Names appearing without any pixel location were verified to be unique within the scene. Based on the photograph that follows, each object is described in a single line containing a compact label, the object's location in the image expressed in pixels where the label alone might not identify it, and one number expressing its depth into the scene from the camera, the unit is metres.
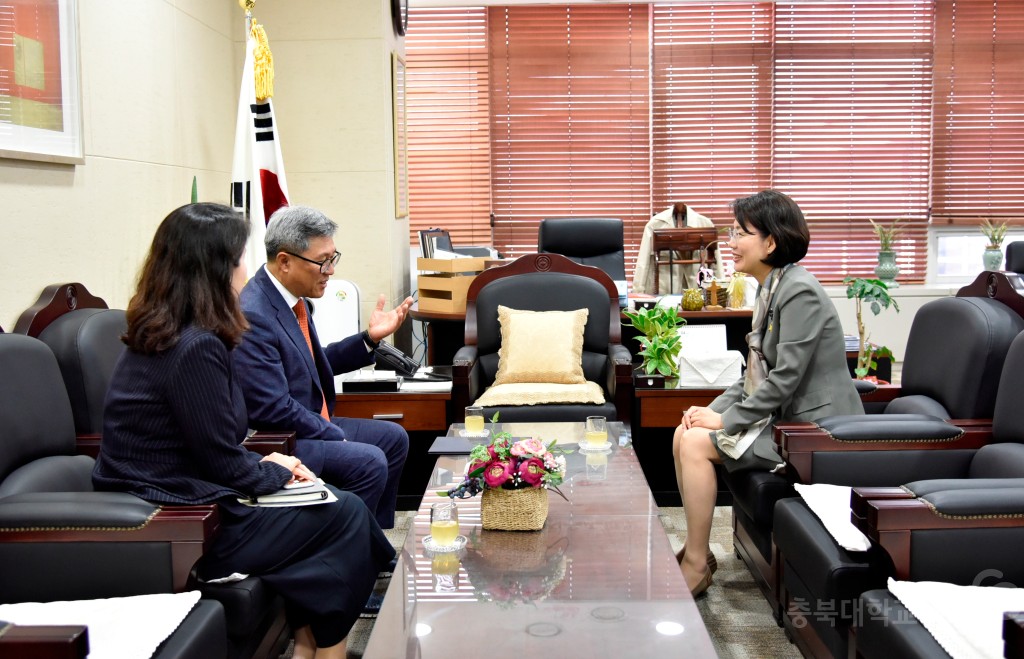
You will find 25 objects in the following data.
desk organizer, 4.92
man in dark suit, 2.84
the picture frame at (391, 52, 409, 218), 5.53
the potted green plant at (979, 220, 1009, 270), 7.47
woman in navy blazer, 2.10
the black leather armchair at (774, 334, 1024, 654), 1.98
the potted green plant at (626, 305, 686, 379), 4.08
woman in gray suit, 2.96
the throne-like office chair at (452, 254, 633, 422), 3.94
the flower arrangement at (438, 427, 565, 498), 2.27
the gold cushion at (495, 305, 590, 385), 4.11
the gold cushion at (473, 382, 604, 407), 3.90
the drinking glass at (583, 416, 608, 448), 3.09
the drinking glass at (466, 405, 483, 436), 3.20
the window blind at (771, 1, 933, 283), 7.77
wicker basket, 2.31
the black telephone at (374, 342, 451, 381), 4.03
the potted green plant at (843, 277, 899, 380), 3.85
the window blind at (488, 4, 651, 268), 7.75
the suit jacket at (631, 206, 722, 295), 6.34
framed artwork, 2.70
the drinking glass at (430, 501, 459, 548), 2.24
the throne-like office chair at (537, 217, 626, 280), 6.12
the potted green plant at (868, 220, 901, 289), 7.63
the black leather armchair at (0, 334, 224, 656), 1.97
